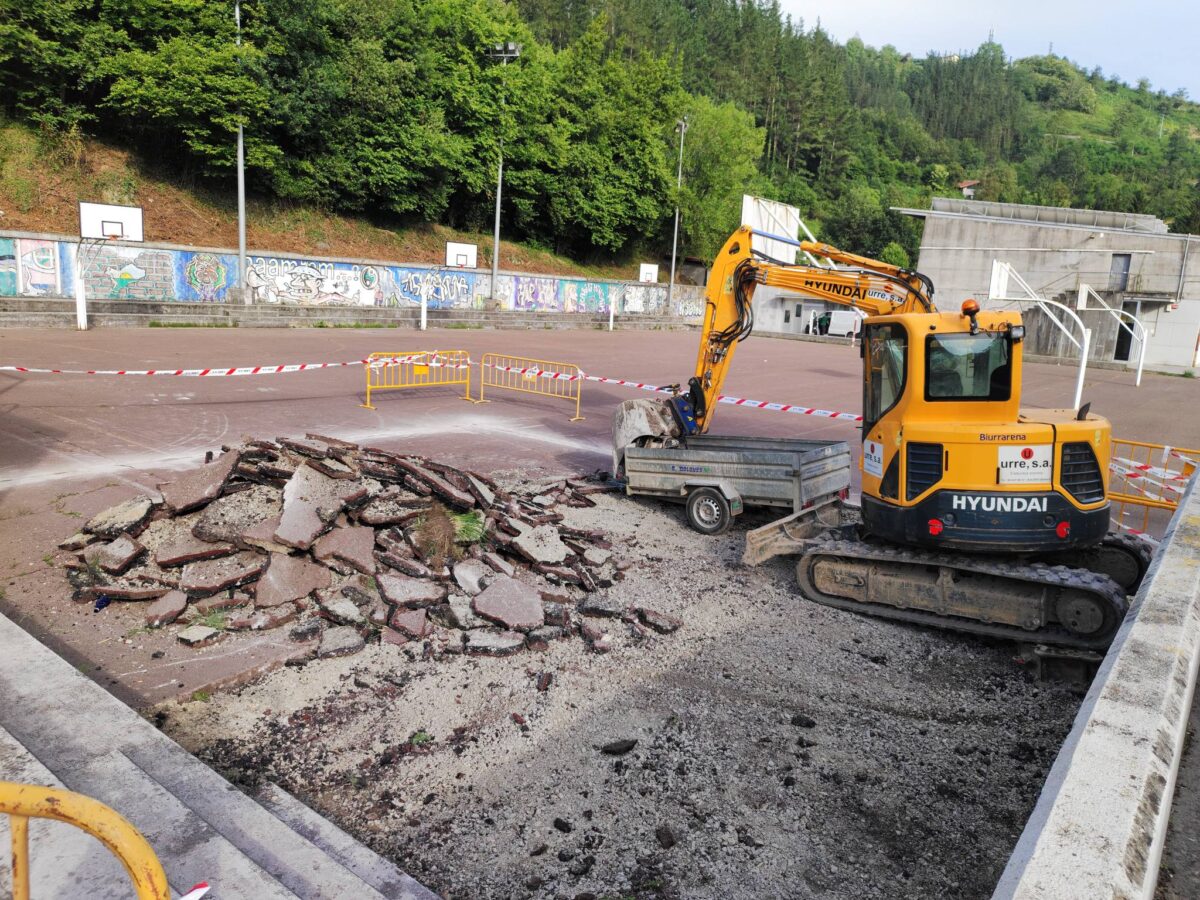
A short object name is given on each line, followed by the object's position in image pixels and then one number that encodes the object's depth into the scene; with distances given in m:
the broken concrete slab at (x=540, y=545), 8.06
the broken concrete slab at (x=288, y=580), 7.02
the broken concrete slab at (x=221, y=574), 7.06
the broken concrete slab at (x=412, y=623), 6.69
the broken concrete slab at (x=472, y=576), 7.34
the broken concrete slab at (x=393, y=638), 6.62
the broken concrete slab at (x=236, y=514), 7.44
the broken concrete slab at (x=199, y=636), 6.44
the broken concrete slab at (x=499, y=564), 7.76
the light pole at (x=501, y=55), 34.00
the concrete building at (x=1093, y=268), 44.44
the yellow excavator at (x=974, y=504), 7.01
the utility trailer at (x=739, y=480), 9.82
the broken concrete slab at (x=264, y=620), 6.73
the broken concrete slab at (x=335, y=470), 8.20
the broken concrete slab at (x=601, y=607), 7.30
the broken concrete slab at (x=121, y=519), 7.73
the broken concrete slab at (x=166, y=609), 6.68
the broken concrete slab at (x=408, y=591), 6.99
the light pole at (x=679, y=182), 48.97
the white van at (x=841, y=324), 50.41
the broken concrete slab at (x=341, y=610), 6.82
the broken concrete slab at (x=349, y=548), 7.42
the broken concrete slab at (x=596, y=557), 8.39
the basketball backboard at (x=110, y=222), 26.02
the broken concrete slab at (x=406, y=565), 7.48
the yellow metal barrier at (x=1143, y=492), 11.79
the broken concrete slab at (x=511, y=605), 6.86
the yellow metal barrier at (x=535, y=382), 19.89
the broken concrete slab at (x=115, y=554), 7.25
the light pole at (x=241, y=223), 28.53
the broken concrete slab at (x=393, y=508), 7.98
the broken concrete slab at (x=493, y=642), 6.53
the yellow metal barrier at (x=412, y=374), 18.22
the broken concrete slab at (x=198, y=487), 7.86
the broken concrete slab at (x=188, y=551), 7.26
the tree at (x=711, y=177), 64.94
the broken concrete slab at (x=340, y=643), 6.39
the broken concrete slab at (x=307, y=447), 8.57
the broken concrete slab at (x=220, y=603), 6.95
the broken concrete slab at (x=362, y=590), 7.13
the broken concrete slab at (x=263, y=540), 7.33
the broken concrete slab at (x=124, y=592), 6.94
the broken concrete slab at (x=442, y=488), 8.46
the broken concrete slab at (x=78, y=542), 7.78
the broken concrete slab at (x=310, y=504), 7.39
